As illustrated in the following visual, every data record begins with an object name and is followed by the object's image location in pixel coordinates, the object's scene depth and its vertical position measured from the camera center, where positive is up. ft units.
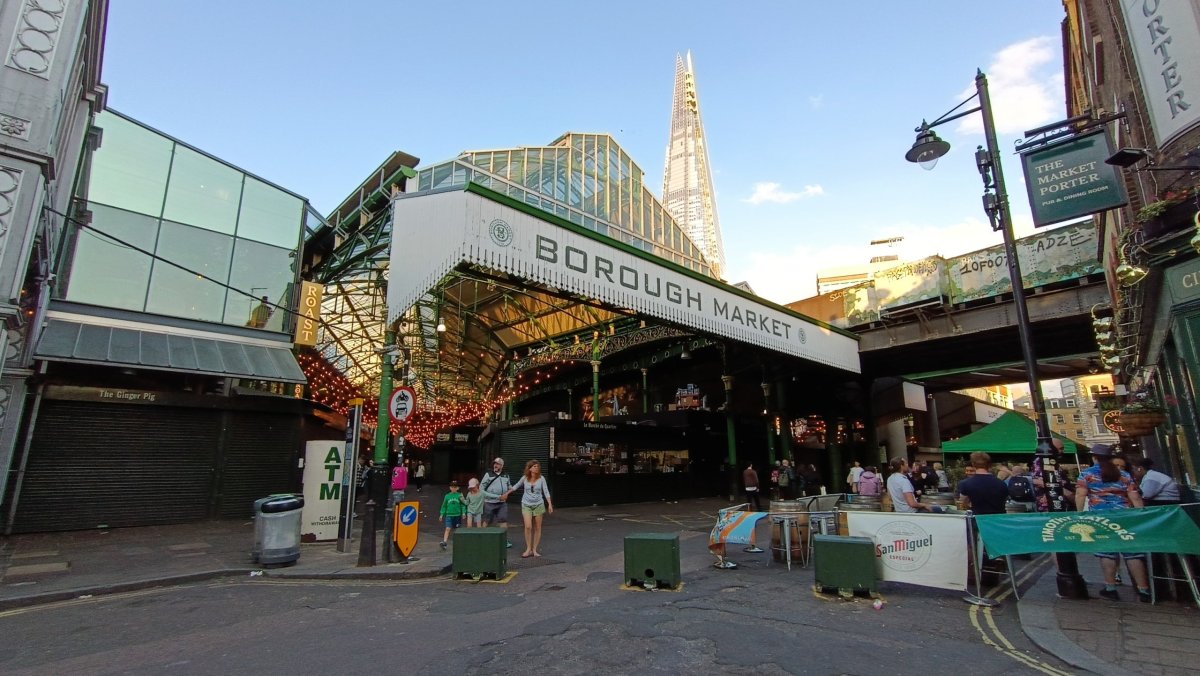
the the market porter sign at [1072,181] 26.23 +13.26
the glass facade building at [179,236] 48.55 +21.33
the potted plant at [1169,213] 21.26 +9.44
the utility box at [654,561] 25.07 -4.56
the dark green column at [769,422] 86.12 +5.59
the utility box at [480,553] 27.50 -4.58
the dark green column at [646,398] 90.97 +9.83
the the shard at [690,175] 511.81 +261.78
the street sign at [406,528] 32.07 -3.88
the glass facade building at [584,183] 86.94 +50.53
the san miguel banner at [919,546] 23.54 -3.81
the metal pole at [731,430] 81.20 +4.15
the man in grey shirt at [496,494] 37.45 -2.28
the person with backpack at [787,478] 60.70 -2.17
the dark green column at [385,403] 33.47 +3.45
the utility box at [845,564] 23.06 -4.38
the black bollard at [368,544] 30.91 -4.62
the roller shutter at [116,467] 43.32 -0.45
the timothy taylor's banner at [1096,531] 20.15 -2.81
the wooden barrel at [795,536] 30.94 -4.30
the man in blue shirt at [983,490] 24.86 -1.46
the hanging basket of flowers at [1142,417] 27.53 +1.91
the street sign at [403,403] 33.22 +3.40
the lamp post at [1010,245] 22.99 +10.27
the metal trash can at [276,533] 31.19 -4.00
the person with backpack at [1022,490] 34.71 -2.06
